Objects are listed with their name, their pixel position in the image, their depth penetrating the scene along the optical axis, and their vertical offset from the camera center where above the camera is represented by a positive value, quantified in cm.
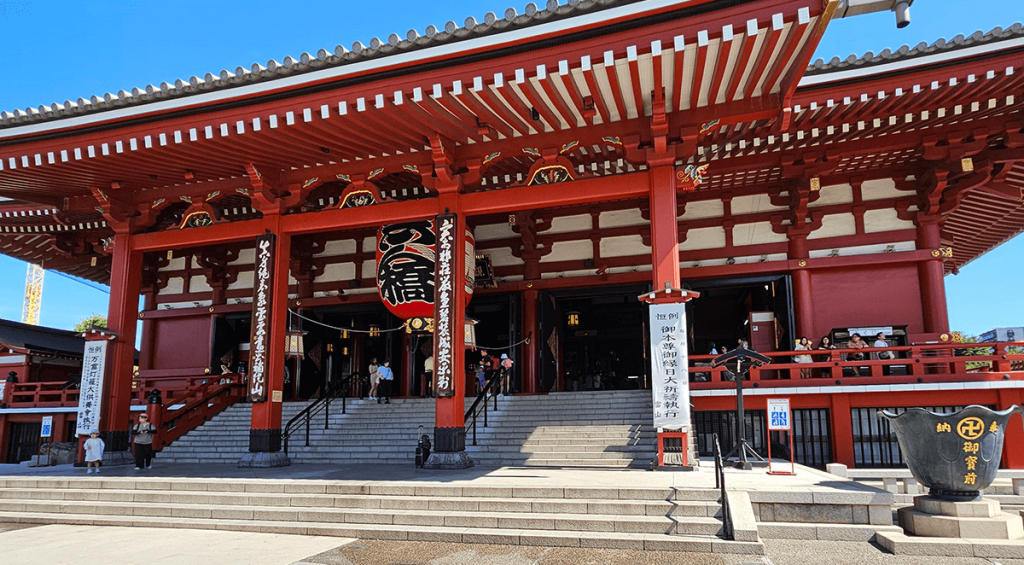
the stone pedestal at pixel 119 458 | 1109 -134
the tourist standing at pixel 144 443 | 1045 -99
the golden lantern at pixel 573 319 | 1700 +164
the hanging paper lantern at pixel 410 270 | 1037 +183
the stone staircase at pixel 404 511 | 612 -143
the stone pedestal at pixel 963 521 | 563 -128
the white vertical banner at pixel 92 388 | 1114 -9
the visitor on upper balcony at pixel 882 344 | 1160 +64
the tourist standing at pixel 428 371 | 1342 +24
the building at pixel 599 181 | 800 +350
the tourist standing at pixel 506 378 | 1409 +6
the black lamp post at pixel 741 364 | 911 +23
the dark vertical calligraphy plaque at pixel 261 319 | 1037 +104
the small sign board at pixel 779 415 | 896 -50
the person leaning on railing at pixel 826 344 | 1184 +65
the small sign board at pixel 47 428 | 1334 -95
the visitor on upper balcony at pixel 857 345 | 1143 +61
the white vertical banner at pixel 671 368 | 838 +16
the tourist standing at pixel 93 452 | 1022 -112
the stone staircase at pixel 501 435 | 991 -95
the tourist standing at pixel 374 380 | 1467 +3
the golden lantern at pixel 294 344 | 1232 +74
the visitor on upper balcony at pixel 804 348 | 1193 +49
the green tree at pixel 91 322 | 4473 +438
